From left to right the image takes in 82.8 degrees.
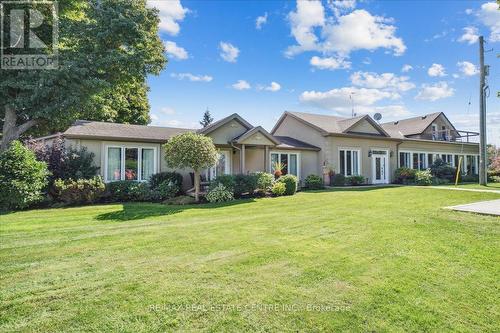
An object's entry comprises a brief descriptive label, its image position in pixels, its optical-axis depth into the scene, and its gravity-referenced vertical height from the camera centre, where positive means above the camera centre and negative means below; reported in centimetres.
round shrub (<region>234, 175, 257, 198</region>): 1434 -79
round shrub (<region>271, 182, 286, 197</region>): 1536 -113
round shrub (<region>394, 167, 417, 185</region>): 2233 -77
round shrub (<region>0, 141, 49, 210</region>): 990 -21
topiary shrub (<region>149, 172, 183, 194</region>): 1430 -47
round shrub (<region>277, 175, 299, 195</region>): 1588 -84
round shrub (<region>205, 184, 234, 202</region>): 1322 -121
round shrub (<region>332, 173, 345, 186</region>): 2053 -93
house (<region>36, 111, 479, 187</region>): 1472 +150
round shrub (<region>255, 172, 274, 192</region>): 1495 -67
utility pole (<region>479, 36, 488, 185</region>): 2044 +363
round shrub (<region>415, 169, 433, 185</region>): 2064 -88
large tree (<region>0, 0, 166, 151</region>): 1498 +609
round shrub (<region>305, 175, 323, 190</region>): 1903 -99
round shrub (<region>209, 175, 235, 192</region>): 1376 -64
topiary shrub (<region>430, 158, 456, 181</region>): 2465 -45
